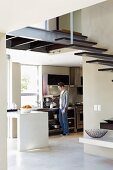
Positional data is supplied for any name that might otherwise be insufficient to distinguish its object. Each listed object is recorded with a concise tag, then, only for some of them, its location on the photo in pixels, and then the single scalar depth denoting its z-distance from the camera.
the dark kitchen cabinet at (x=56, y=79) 10.11
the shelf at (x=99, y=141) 5.37
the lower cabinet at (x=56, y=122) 9.56
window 9.96
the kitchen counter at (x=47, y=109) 9.21
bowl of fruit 7.11
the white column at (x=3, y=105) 3.47
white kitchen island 6.78
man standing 8.96
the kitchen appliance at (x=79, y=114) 10.03
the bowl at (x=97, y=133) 5.82
